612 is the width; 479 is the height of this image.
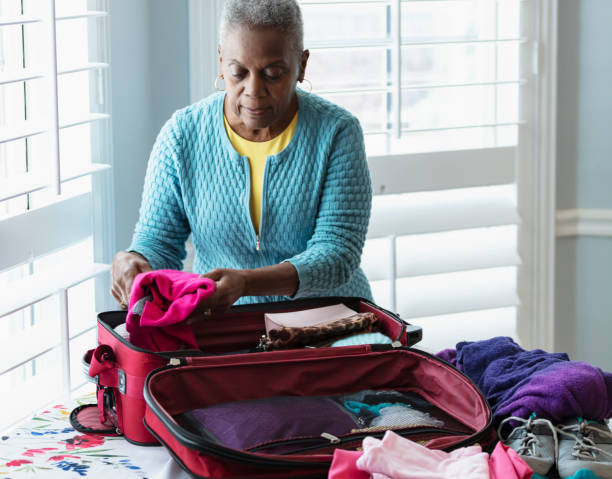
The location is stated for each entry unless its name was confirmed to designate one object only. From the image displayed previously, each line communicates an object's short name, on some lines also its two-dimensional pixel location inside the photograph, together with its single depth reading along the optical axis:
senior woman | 3.15
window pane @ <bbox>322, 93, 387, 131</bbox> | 4.09
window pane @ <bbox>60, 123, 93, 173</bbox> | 3.69
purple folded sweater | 2.75
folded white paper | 3.05
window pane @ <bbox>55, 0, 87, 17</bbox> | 3.57
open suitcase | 2.60
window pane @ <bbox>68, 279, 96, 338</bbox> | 3.77
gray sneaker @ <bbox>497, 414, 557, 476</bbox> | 2.68
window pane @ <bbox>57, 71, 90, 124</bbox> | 3.67
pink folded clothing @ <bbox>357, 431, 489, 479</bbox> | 2.57
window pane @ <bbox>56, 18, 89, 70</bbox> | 3.63
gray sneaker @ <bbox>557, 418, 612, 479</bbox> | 2.67
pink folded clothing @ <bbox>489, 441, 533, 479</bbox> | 2.58
